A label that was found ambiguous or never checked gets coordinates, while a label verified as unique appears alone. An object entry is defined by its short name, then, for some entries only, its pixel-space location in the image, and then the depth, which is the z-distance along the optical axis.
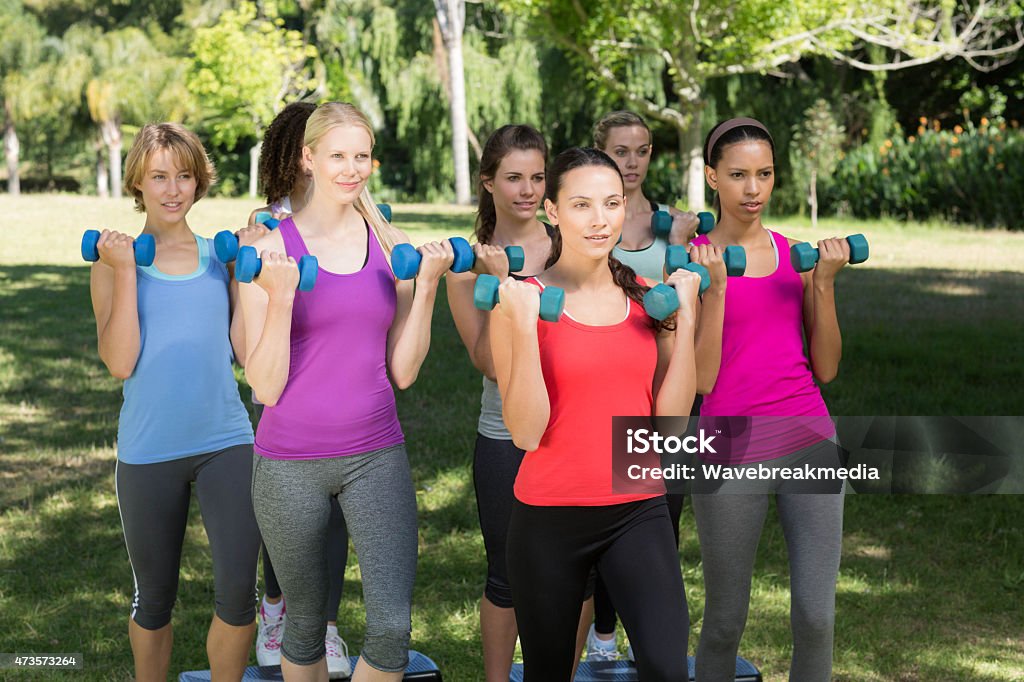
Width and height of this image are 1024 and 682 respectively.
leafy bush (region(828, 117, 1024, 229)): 43.44
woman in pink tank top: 6.99
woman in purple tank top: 6.77
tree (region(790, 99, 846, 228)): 49.84
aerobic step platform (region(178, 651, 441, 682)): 8.59
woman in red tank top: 6.07
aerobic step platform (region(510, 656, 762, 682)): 8.60
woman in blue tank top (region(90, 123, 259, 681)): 7.43
